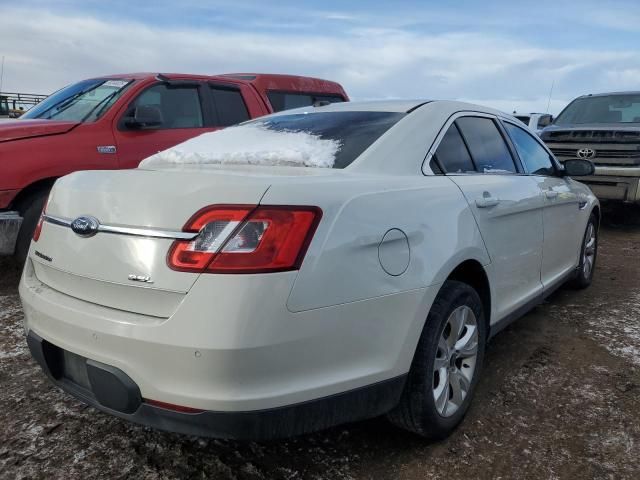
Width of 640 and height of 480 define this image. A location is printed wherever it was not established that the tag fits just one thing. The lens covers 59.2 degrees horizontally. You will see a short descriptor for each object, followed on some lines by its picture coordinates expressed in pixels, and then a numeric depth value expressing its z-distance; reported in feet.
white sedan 5.90
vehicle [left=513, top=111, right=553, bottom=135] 41.48
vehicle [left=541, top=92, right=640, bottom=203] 25.11
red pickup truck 13.97
